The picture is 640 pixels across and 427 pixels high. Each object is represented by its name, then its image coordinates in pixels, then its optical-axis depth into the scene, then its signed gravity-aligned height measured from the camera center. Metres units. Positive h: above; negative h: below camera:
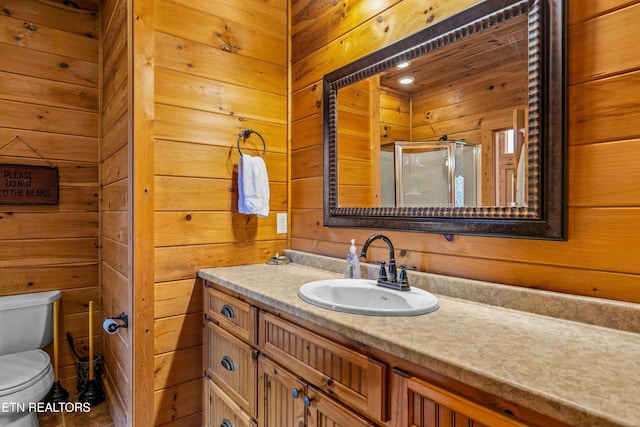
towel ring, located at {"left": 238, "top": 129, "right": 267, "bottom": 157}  1.86 +0.41
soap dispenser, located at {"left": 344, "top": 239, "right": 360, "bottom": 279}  1.50 -0.23
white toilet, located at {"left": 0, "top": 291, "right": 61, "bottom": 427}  1.52 -0.73
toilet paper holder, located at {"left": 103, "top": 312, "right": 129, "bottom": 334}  1.63 -0.52
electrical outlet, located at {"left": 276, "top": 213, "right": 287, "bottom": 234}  2.02 -0.06
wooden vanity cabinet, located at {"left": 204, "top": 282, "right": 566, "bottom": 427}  0.70 -0.45
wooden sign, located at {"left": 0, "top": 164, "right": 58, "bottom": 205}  2.03 +0.16
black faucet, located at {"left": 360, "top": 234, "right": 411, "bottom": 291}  1.25 -0.23
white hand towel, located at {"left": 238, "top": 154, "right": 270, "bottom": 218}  1.76 +0.13
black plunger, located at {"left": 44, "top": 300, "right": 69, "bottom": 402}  2.02 -1.00
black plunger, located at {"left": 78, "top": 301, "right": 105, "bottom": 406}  2.04 -1.03
